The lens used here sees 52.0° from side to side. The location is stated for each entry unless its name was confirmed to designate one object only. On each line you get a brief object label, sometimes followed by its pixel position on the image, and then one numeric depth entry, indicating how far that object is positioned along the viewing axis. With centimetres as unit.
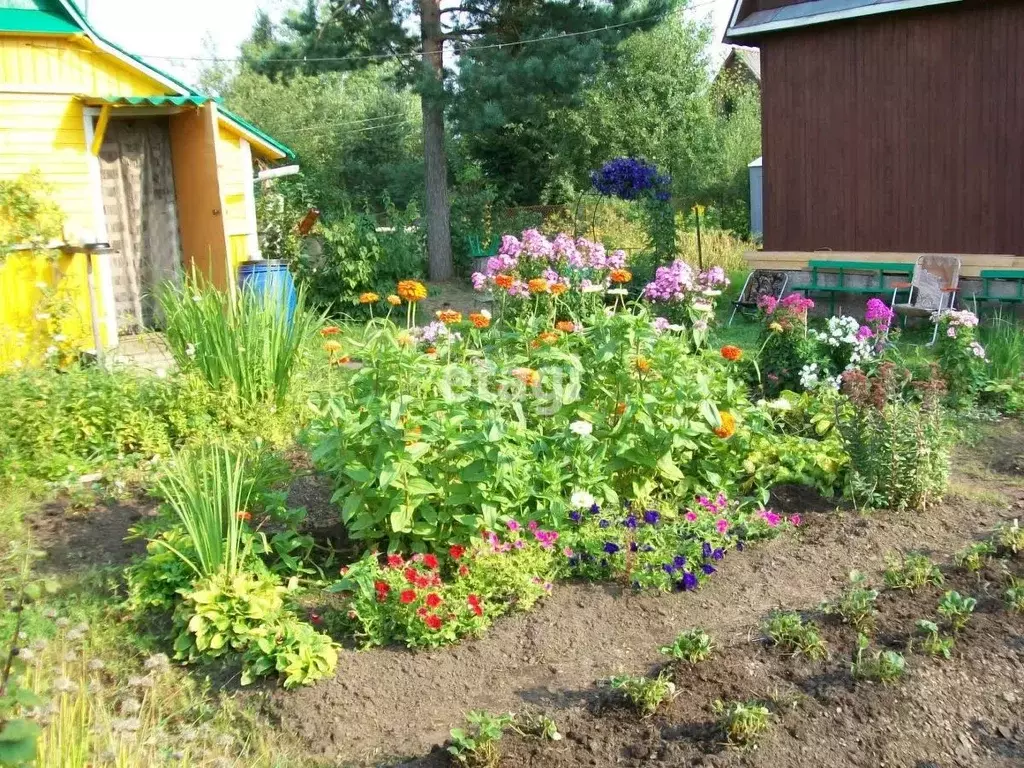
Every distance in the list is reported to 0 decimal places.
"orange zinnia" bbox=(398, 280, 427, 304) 436
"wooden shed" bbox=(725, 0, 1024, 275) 955
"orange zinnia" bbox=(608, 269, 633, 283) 533
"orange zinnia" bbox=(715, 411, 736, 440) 445
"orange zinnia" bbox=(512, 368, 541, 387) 413
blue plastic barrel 1010
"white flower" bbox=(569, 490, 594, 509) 405
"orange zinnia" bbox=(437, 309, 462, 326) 430
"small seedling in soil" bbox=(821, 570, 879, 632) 342
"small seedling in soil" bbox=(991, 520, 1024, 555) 402
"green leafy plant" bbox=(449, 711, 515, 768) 275
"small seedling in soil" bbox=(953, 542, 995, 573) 390
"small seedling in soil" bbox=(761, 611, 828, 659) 326
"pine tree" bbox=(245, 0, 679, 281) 1434
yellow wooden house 866
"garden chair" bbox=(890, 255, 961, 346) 959
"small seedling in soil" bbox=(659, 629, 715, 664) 326
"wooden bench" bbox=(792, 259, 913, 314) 1042
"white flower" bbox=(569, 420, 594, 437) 408
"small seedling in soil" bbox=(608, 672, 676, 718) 296
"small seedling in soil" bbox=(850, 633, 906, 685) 304
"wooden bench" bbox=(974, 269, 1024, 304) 943
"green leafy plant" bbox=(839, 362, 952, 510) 463
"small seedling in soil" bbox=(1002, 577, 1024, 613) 350
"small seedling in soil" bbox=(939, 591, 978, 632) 340
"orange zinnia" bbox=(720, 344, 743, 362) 463
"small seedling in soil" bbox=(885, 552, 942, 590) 376
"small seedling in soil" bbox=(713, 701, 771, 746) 279
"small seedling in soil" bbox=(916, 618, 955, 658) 320
